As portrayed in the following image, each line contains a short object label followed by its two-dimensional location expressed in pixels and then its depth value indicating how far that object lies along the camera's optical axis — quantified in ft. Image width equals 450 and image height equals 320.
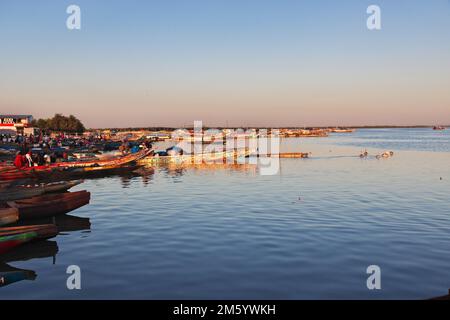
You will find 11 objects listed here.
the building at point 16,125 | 351.87
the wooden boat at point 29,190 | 82.69
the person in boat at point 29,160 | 117.32
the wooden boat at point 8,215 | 64.18
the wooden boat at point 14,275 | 45.01
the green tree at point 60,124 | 484.33
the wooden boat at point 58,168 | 111.55
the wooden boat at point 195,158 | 210.18
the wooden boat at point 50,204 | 74.18
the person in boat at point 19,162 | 115.65
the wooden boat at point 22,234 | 55.26
